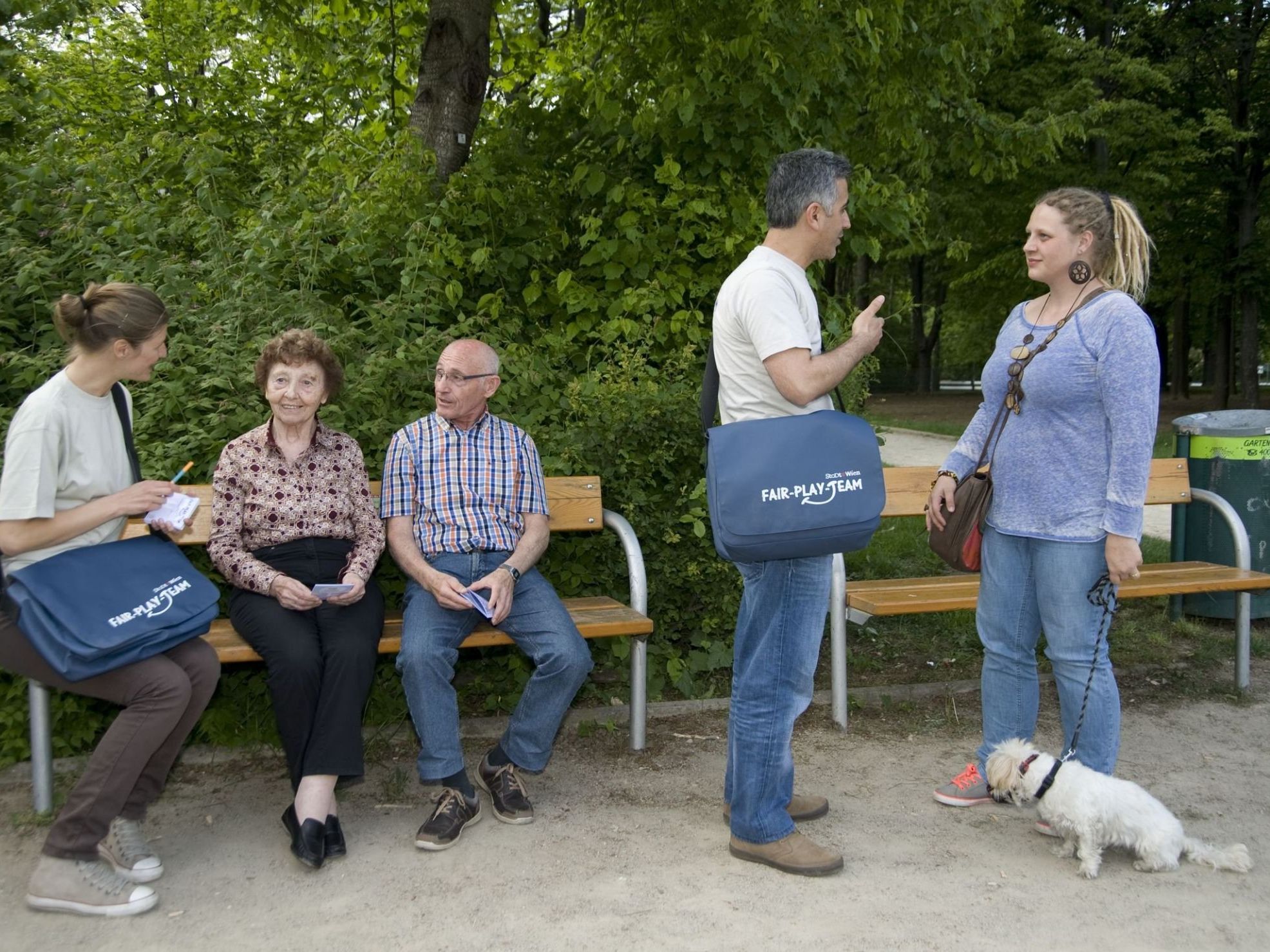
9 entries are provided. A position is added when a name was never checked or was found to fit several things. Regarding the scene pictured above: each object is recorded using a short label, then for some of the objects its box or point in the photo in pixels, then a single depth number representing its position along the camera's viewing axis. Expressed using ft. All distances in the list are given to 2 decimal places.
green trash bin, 20.88
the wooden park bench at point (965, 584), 16.17
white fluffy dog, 11.69
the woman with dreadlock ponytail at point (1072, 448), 11.71
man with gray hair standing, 10.94
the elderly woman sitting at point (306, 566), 12.36
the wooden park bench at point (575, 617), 12.97
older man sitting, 13.00
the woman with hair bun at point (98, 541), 11.01
